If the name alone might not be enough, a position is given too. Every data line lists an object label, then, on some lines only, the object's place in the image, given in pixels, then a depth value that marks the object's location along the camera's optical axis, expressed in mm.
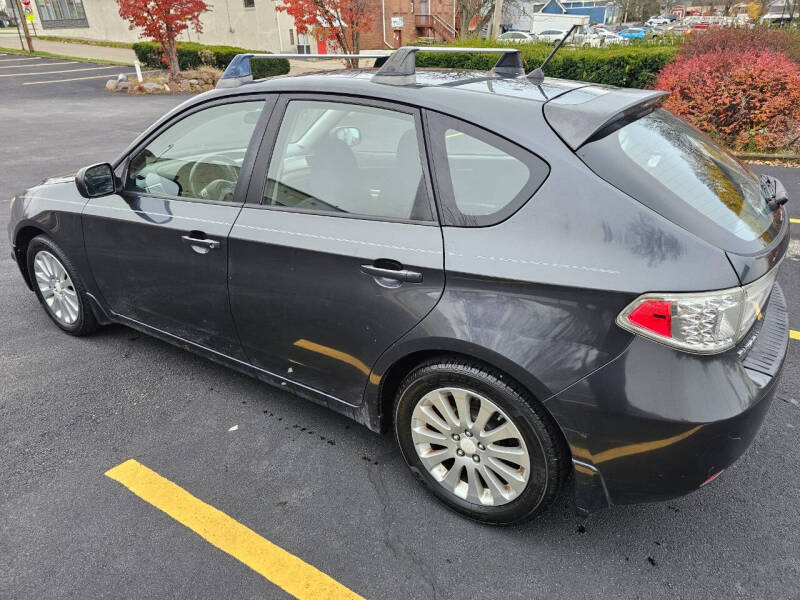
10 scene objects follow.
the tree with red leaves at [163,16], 18188
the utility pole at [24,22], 29938
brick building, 34188
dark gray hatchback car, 1791
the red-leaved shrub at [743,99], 8672
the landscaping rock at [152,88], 18719
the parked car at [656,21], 56031
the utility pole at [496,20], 19125
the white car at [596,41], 12812
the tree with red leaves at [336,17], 18031
